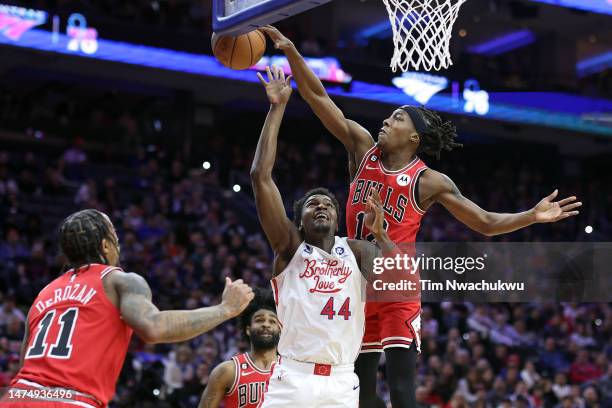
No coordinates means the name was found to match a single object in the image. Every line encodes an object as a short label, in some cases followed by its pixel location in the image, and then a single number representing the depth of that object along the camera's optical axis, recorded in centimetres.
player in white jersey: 843
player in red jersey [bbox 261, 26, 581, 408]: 891
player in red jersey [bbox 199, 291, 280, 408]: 1022
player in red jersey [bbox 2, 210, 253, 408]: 675
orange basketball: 967
